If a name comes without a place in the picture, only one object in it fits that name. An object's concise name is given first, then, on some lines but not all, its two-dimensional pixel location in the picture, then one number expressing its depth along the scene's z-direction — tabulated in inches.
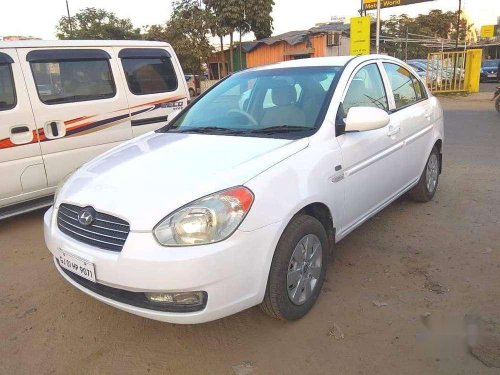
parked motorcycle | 499.2
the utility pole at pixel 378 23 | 602.5
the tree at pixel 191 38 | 1147.9
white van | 178.5
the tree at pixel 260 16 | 1209.4
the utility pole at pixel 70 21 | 1433.7
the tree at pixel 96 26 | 1497.3
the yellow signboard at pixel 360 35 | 631.8
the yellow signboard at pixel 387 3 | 721.0
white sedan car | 89.6
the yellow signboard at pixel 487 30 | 1469.0
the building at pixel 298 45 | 1098.7
